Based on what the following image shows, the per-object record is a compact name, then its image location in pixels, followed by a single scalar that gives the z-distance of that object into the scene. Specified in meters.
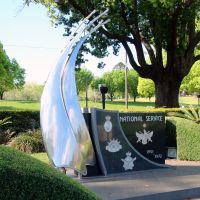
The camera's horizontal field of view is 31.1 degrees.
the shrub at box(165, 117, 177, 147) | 11.26
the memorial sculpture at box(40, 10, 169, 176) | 7.14
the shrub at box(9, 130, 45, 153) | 11.69
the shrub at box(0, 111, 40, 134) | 13.98
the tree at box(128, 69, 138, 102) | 87.04
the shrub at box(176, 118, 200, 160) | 9.80
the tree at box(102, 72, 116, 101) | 85.42
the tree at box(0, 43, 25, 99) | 52.06
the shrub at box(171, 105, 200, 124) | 10.62
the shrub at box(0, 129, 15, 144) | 12.73
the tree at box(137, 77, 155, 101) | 70.24
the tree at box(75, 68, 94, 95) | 83.14
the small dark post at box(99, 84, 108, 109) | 18.06
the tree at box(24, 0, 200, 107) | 18.46
